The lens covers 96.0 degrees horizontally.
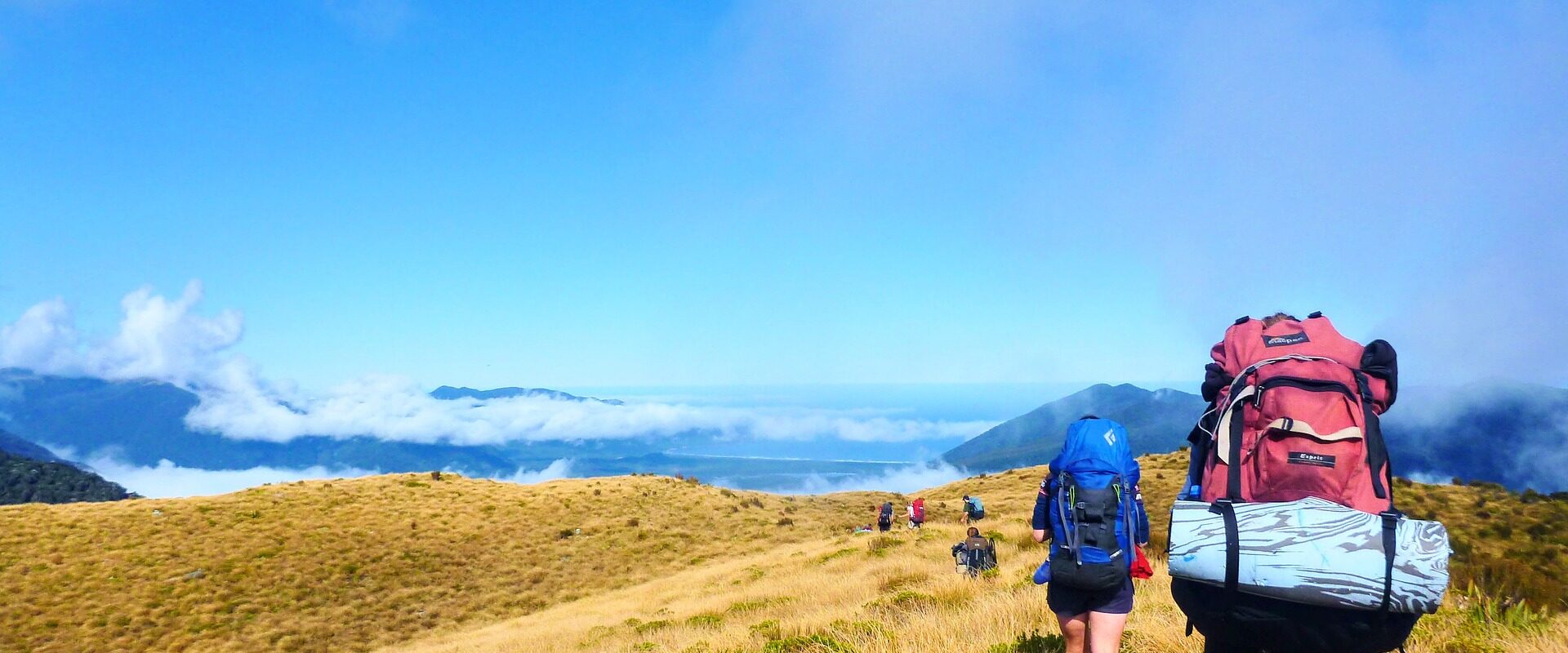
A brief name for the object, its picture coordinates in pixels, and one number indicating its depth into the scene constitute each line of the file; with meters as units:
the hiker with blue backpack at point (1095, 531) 4.53
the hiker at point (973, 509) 24.66
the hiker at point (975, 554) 13.08
